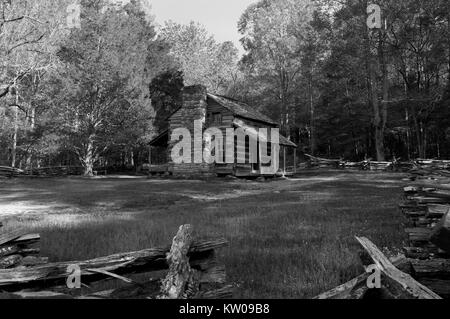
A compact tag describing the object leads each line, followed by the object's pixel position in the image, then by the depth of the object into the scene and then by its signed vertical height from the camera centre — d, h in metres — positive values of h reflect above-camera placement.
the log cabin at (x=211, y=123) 30.58 +2.99
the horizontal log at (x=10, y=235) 4.17 -0.82
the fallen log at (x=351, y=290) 2.69 -0.92
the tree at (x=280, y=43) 48.91 +14.81
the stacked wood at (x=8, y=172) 35.66 -1.04
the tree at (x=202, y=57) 60.97 +16.87
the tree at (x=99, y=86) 35.75 +7.03
